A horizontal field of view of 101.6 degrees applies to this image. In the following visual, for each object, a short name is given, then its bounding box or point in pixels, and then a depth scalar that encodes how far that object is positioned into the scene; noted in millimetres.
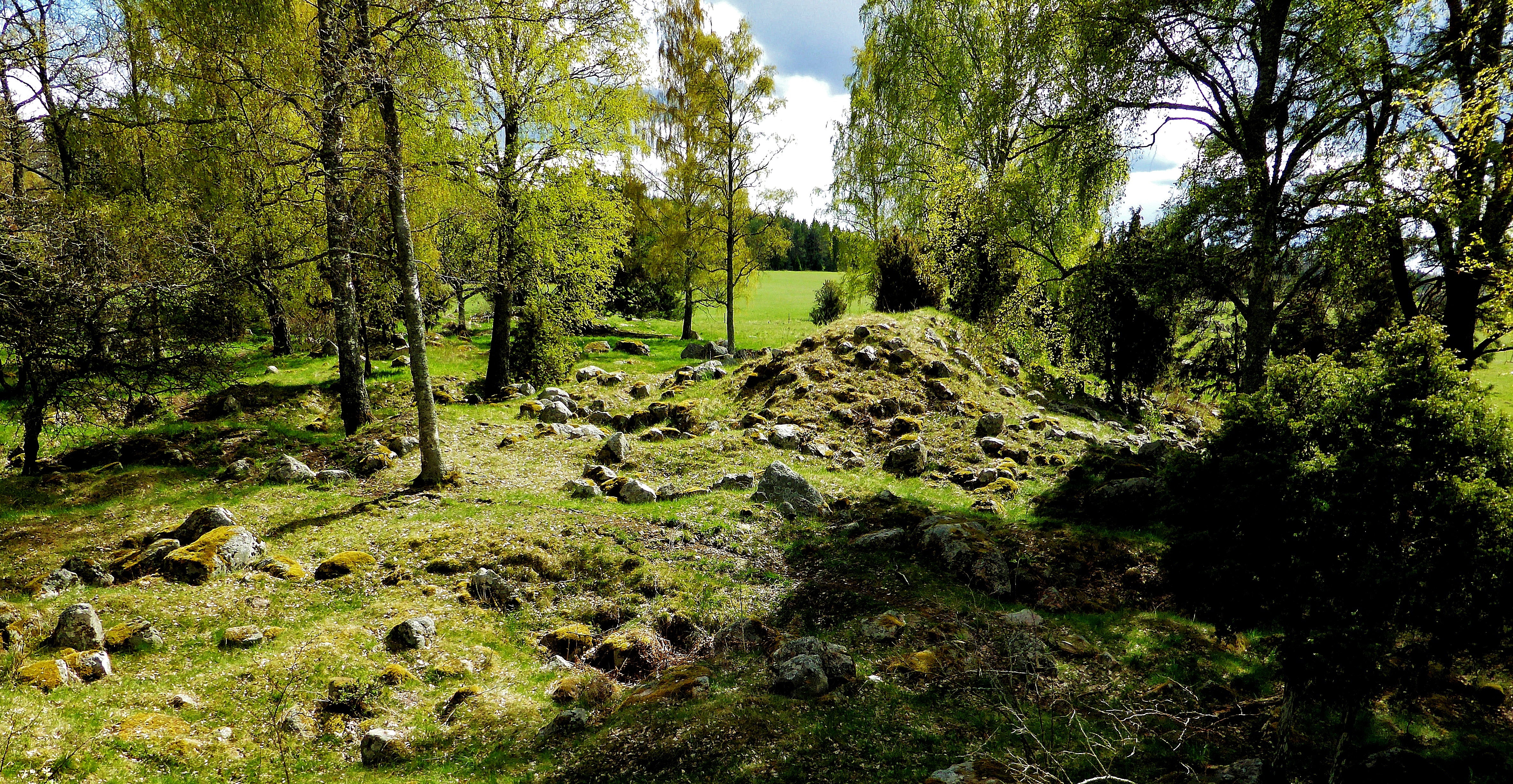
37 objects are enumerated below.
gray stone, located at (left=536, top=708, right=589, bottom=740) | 6406
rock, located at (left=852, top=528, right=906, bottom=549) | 11188
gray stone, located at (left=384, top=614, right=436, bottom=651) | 7676
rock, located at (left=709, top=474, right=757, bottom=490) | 13797
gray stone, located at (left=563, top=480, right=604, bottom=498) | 13062
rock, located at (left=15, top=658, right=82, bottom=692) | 5973
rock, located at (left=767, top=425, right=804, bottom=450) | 16812
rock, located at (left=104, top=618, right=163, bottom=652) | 6863
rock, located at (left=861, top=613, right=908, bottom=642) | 8352
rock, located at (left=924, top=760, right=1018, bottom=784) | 5023
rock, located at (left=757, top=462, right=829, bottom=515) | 13133
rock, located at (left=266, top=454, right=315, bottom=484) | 12547
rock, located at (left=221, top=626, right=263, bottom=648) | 7262
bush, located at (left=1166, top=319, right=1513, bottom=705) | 4816
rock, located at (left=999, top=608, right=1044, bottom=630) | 8492
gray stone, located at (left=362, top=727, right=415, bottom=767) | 5957
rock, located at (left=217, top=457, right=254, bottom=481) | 12406
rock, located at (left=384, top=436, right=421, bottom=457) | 14992
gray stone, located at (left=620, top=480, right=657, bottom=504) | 12984
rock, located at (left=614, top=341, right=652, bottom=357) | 31406
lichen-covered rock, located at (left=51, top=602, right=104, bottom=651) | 6656
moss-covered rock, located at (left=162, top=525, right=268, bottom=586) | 8406
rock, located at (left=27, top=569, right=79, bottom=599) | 7750
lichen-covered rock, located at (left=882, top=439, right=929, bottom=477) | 15812
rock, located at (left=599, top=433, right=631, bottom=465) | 15555
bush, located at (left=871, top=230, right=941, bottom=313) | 29250
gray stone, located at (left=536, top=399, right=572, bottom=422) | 18656
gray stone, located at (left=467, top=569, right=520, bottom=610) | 9133
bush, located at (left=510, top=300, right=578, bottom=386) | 21734
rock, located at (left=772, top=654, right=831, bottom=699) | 6832
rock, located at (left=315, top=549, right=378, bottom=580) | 9070
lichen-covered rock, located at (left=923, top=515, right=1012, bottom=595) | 10008
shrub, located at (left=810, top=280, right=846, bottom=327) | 41188
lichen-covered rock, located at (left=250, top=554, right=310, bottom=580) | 8859
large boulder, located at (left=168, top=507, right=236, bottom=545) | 9492
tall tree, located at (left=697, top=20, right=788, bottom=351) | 29562
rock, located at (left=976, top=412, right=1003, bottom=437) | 17141
